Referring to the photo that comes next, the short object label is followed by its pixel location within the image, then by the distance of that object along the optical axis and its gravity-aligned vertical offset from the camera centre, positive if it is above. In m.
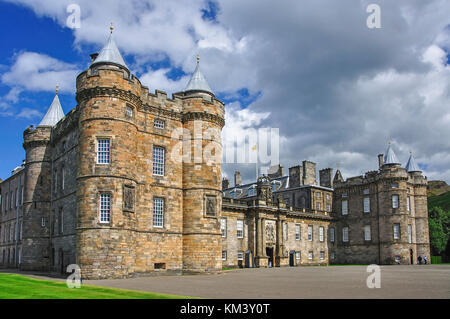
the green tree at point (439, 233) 63.69 -1.74
